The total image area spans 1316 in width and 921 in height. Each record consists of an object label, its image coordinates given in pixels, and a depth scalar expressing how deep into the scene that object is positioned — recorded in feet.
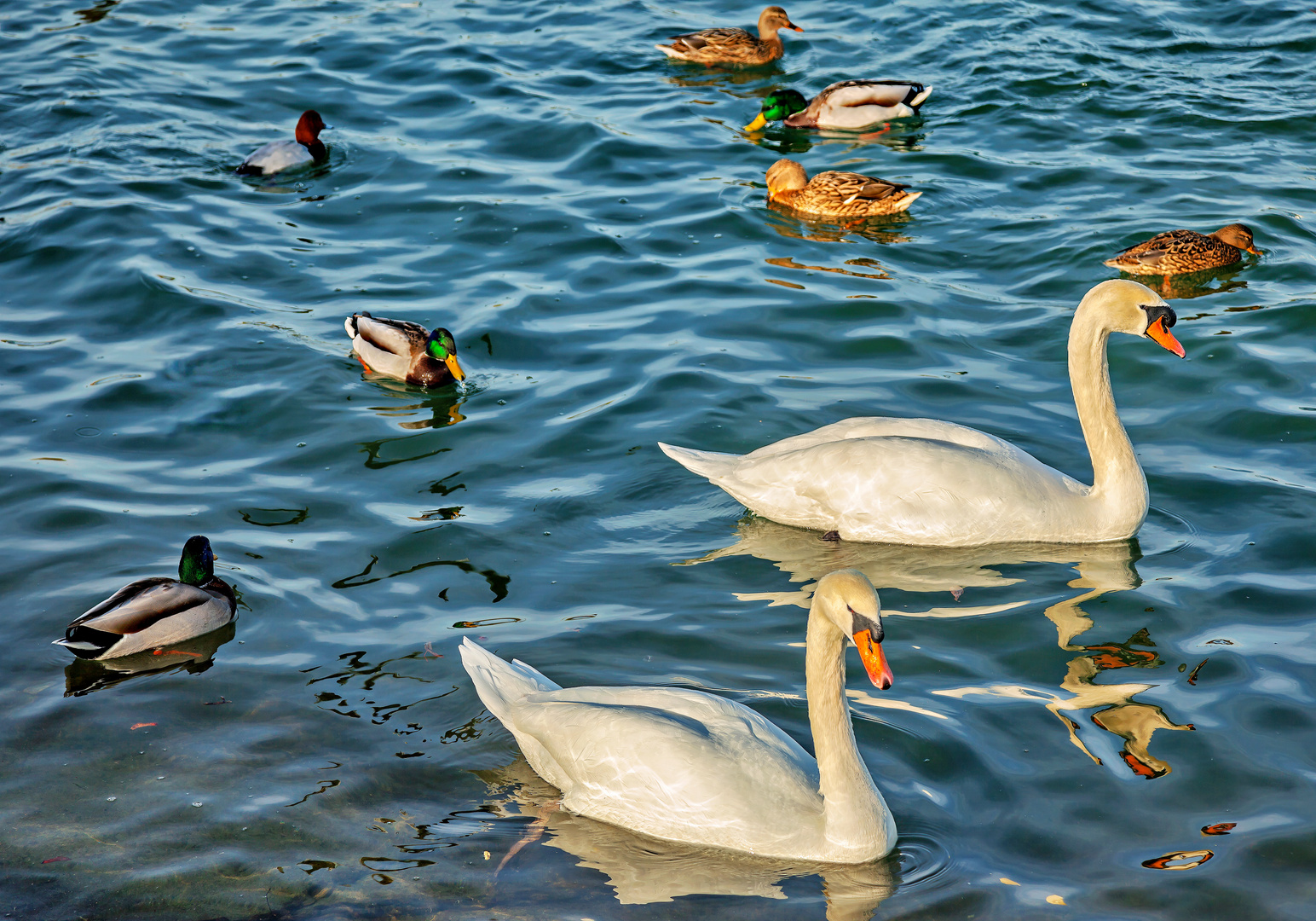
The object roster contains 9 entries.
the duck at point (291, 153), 44.24
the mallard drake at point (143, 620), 21.62
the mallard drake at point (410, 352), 31.83
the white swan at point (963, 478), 24.17
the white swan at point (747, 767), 16.49
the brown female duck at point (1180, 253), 35.50
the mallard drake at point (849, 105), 48.73
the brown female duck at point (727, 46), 55.62
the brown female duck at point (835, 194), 41.14
